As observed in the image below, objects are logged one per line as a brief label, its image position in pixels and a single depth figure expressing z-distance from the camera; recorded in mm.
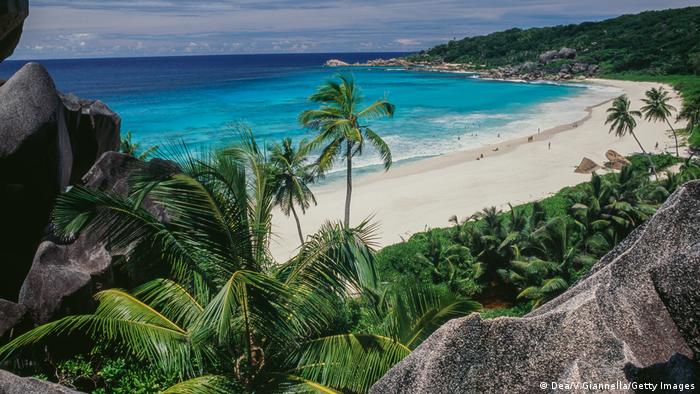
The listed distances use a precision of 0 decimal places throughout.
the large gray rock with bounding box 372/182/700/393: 3457
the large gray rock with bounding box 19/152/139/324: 8102
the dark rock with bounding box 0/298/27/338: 7844
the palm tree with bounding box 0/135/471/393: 6863
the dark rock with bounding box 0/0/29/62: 8439
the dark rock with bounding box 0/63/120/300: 8922
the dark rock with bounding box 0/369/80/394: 5523
